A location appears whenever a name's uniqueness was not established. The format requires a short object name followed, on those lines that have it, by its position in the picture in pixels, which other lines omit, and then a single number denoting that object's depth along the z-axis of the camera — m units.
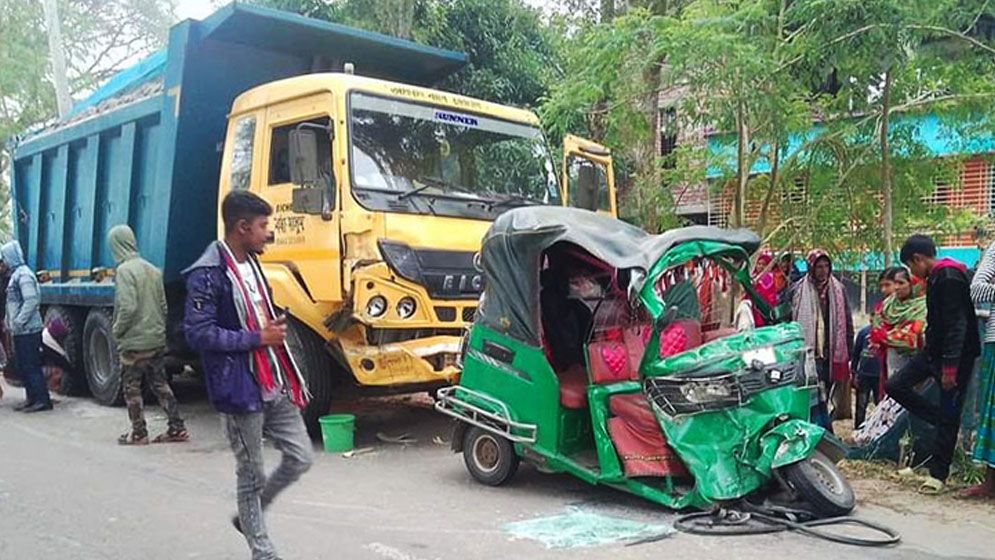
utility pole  14.37
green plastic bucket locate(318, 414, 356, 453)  6.59
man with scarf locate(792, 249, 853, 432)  6.84
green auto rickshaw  4.69
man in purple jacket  3.61
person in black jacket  5.21
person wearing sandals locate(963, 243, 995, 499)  5.07
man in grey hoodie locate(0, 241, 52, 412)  8.39
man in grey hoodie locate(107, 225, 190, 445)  7.00
